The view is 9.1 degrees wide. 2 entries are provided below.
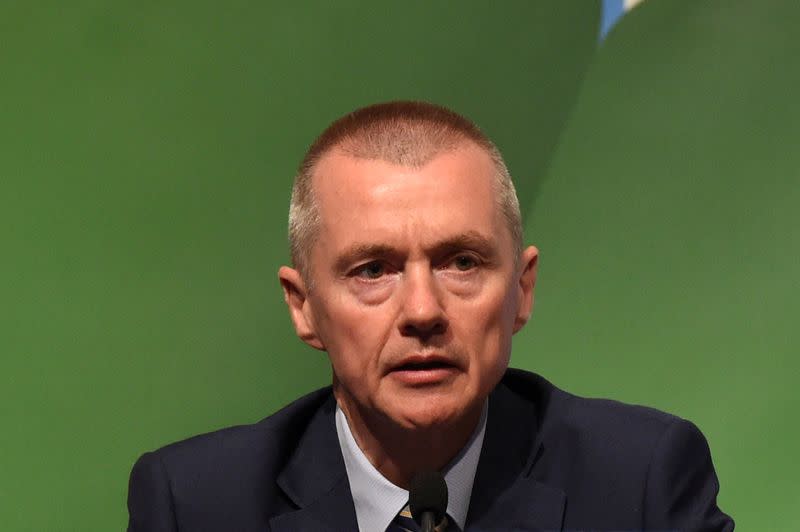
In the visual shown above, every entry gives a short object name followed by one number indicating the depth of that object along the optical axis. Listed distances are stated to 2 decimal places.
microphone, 3.29
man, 3.39
